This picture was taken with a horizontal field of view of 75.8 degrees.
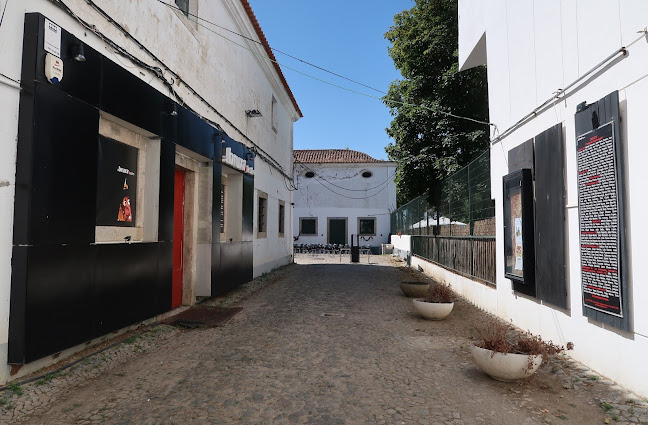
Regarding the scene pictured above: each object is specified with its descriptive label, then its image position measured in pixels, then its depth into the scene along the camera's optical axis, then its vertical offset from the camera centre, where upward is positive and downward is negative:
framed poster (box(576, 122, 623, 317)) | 3.86 +0.16
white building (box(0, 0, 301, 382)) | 3.78 +0.89
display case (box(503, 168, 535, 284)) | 5.78 +0.10
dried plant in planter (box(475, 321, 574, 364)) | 3.91 -1.07
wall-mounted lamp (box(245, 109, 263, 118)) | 11.18 +3.26
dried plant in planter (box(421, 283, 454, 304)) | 6.89 -1.02
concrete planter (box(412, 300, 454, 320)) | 6.64 -1.20
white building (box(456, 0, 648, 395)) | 3.67 +0.67
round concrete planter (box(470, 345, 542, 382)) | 3.79 -1.20
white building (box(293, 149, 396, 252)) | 30.11 +2.47
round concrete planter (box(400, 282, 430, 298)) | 8.75 -1.13
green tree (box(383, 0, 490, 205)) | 13.35 +4.40
